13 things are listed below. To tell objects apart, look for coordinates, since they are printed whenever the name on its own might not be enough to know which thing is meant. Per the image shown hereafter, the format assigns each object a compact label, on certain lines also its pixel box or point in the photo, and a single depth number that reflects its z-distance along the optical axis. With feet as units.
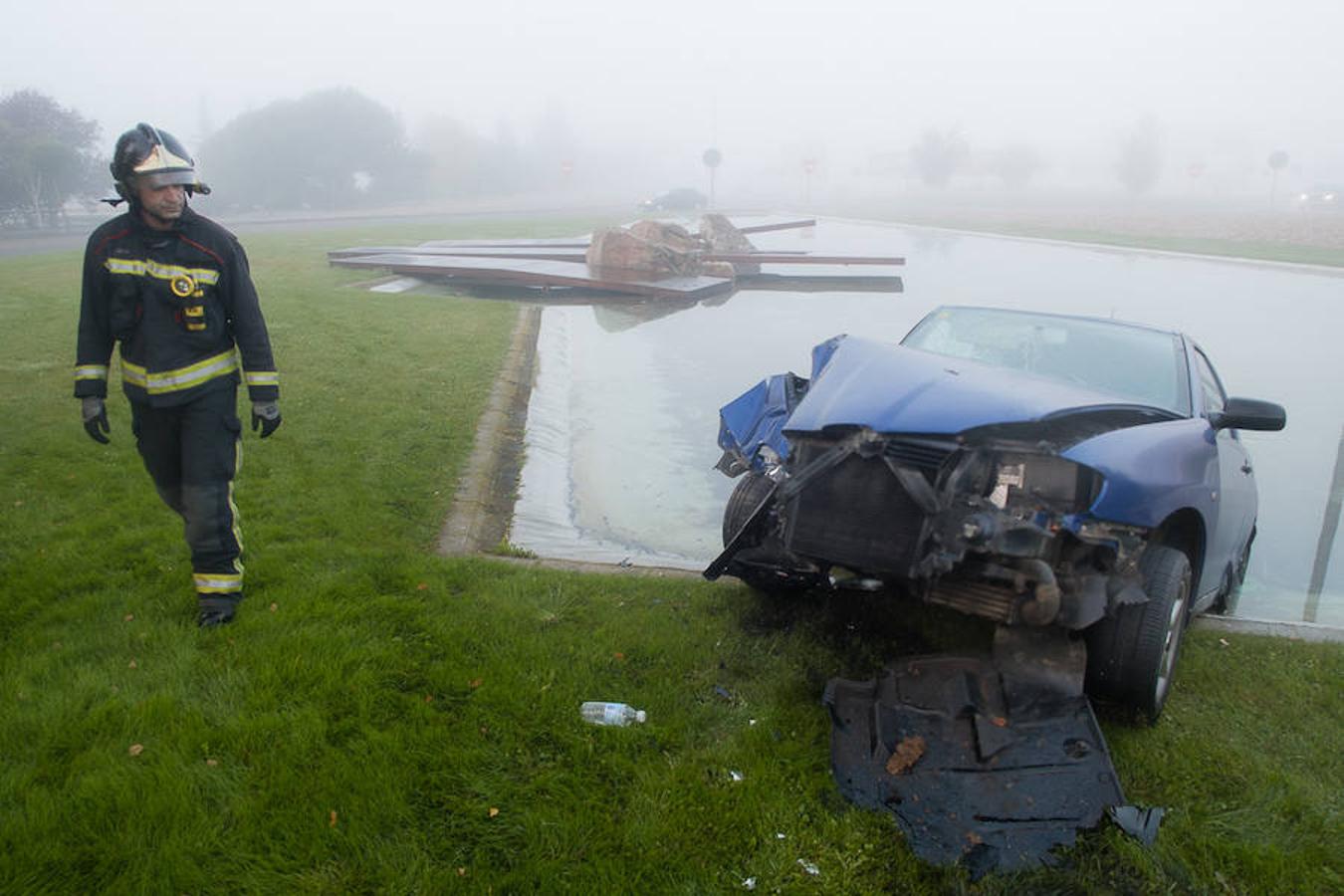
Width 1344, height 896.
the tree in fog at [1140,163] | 239.91
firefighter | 12.03
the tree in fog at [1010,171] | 291.99
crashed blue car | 10.02
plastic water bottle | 10.77
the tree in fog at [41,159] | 111.65
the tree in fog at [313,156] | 183.62
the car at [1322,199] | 204.23
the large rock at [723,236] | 69.72
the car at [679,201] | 166.17
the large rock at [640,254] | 56.95
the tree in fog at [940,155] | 258.57
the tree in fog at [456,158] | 236.63
